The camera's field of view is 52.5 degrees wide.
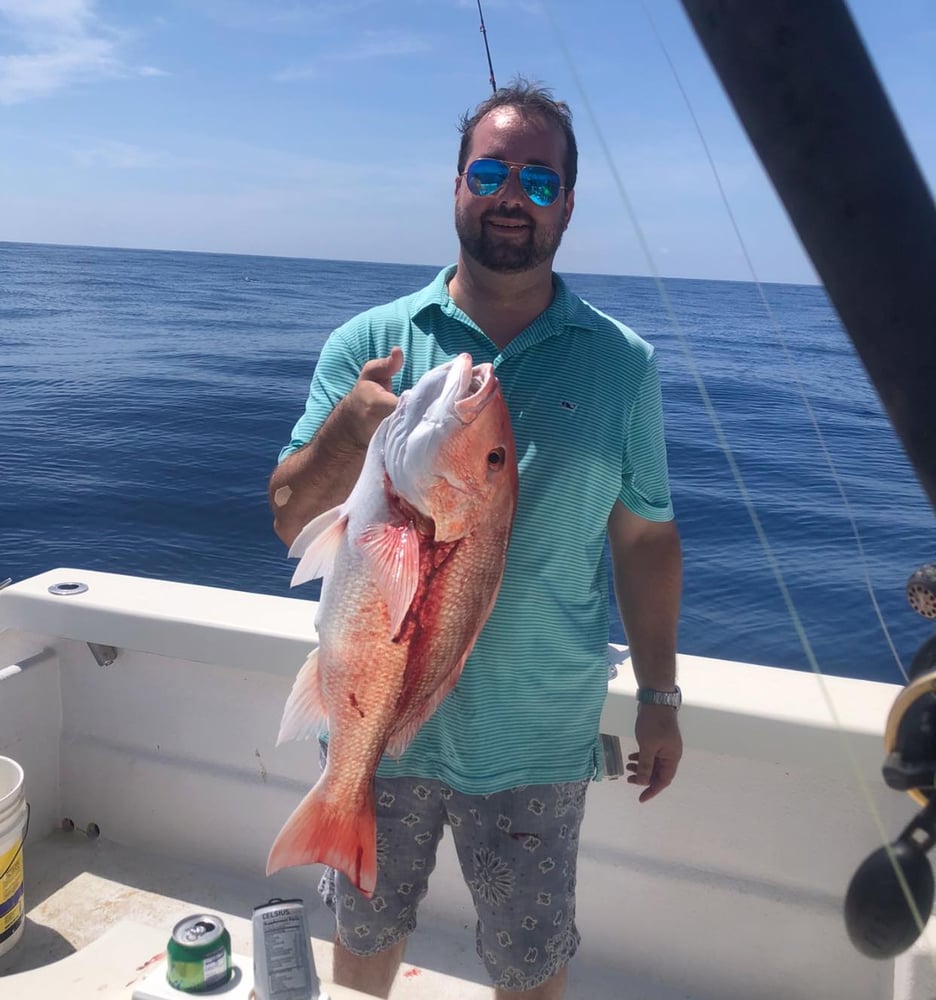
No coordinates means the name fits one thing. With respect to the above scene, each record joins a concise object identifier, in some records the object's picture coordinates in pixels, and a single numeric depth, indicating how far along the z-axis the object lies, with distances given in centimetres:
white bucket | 276
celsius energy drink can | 171
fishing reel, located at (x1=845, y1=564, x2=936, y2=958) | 77
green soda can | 176
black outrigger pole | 67
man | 205
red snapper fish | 170
